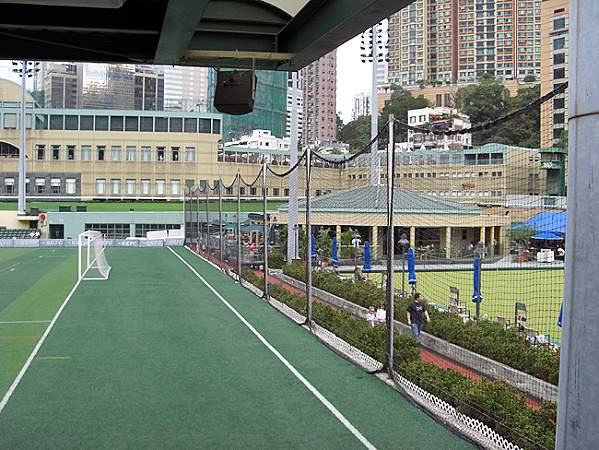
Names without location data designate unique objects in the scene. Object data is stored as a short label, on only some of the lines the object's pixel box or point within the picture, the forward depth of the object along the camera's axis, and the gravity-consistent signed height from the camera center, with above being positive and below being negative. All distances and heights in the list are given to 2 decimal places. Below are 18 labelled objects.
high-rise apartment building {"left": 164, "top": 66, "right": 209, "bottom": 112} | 166.75 +33.12
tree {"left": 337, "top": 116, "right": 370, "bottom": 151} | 90.50 +13.32
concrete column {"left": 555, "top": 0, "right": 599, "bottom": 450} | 1.96 -0.06
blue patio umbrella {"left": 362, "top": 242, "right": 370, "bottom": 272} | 26.44 -1.44
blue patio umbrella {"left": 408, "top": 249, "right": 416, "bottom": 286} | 20.33 -1.30
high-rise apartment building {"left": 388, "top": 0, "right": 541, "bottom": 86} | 145.25 +38.46
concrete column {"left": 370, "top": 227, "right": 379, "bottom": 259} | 35.62 -1.07
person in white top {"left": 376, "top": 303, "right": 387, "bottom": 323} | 15.36 -2.04
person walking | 14.58 -1.91
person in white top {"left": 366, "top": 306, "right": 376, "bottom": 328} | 15.38 -2.11
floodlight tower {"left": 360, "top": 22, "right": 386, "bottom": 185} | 26.75 +6.66
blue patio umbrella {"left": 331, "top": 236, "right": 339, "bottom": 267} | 28.03 -1.42
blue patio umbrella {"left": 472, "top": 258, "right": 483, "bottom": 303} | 17.34 -1.43
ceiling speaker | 5.62 +1.04
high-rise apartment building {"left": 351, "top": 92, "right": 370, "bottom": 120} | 189.30 +31.71
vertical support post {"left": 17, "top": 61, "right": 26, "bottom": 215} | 48.12 +3.92
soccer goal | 25.25 -1.89
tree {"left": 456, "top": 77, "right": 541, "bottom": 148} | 75.12 +14.64
